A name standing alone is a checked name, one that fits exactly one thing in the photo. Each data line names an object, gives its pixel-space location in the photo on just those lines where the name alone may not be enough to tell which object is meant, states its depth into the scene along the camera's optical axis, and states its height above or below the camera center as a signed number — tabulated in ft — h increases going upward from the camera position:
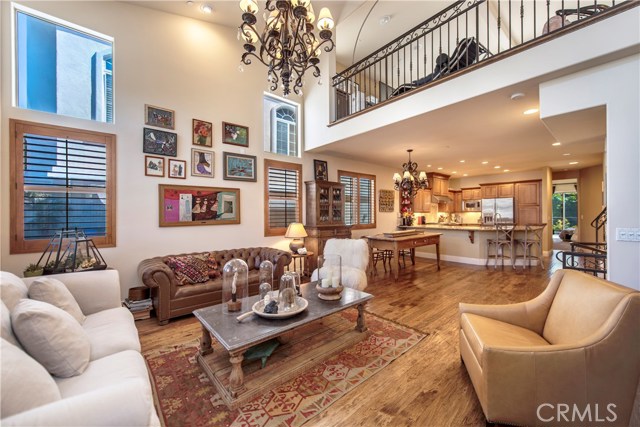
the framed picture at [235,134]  14.33 +4.65
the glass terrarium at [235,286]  7.29 -2.25
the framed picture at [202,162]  13.25 +2.77
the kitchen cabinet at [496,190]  28.12 +2.52
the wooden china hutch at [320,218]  17.19 -0.36
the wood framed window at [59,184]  9.52 +1.25
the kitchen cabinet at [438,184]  27.99 +3.30
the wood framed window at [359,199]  21.16 +1.26
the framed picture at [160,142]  11.92 +3.50
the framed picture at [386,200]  24.00 +1.22
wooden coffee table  5.77 -3.98
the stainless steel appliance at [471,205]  30.66 +0.86
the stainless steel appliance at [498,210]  27.78 +0.23
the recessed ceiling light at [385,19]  16.96 +13.22
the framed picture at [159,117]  12.00 +4.77
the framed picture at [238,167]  14.30 +2.77
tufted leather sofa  9.93 -3.24
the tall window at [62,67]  9.84 +6.25
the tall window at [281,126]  16.69 +6.01
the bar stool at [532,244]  19.14 -2.58
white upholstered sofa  2.93 -2.28
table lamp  15.46 -1.26
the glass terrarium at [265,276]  7.87 -2.22
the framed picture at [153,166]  11.92 +2.34
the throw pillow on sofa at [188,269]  11.08 -2.49
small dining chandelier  17.22 +2.23
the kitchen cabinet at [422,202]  27.09 +1.15
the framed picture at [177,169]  12.57 +2.30
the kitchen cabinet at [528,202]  26.16 +1.04
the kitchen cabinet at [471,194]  30.87 +2.30
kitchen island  20.77 -2.55
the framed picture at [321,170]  18.72 +3.28
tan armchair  4.30 -2.86
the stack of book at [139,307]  10.39 -3.87
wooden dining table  16.75 -2.07
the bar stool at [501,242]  19.61 -2.49
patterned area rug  5.42 -4.36
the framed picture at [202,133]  13.31 +4.36
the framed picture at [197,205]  12.46 +0.47
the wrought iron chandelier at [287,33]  7.26 +5.51
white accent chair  11.66 -2.30
